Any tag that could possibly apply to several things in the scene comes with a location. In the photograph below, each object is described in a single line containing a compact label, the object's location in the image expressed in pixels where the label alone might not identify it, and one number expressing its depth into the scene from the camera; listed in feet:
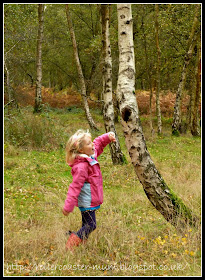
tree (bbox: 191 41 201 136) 46.26
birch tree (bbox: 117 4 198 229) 13.07
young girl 11.89
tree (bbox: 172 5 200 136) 43.79
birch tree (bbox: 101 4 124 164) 27.48
